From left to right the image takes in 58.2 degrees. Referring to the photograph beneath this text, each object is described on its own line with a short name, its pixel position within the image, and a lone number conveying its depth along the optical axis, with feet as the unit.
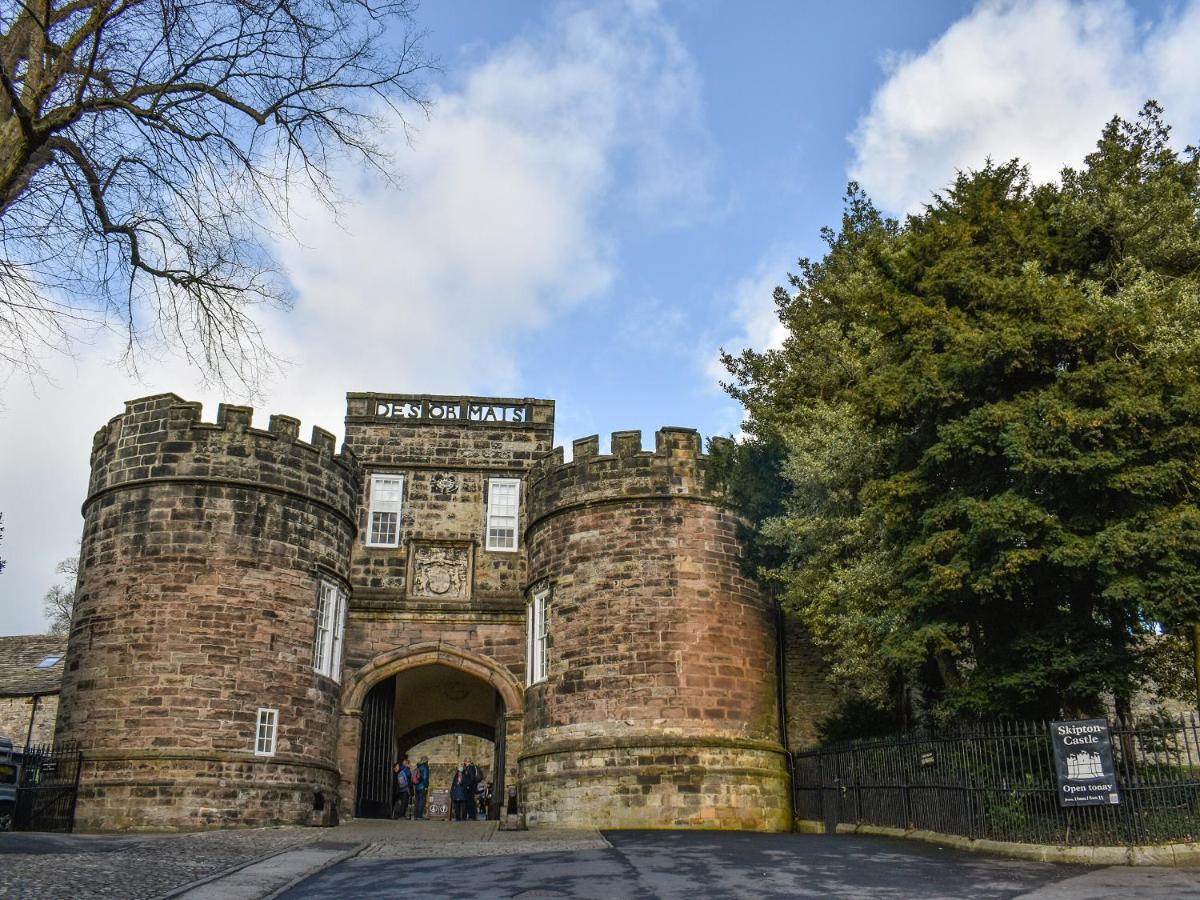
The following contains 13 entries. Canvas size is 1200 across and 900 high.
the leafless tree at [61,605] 169.48
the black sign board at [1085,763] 42.68
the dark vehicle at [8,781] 64.13
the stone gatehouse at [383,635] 63.77
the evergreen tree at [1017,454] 47.01
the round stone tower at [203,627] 62.39
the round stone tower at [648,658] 64.69
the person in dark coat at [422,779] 86.94
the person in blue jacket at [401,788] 83.25
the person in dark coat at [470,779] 85.15
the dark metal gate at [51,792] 62.44
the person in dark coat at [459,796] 84.74
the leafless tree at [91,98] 29.71
